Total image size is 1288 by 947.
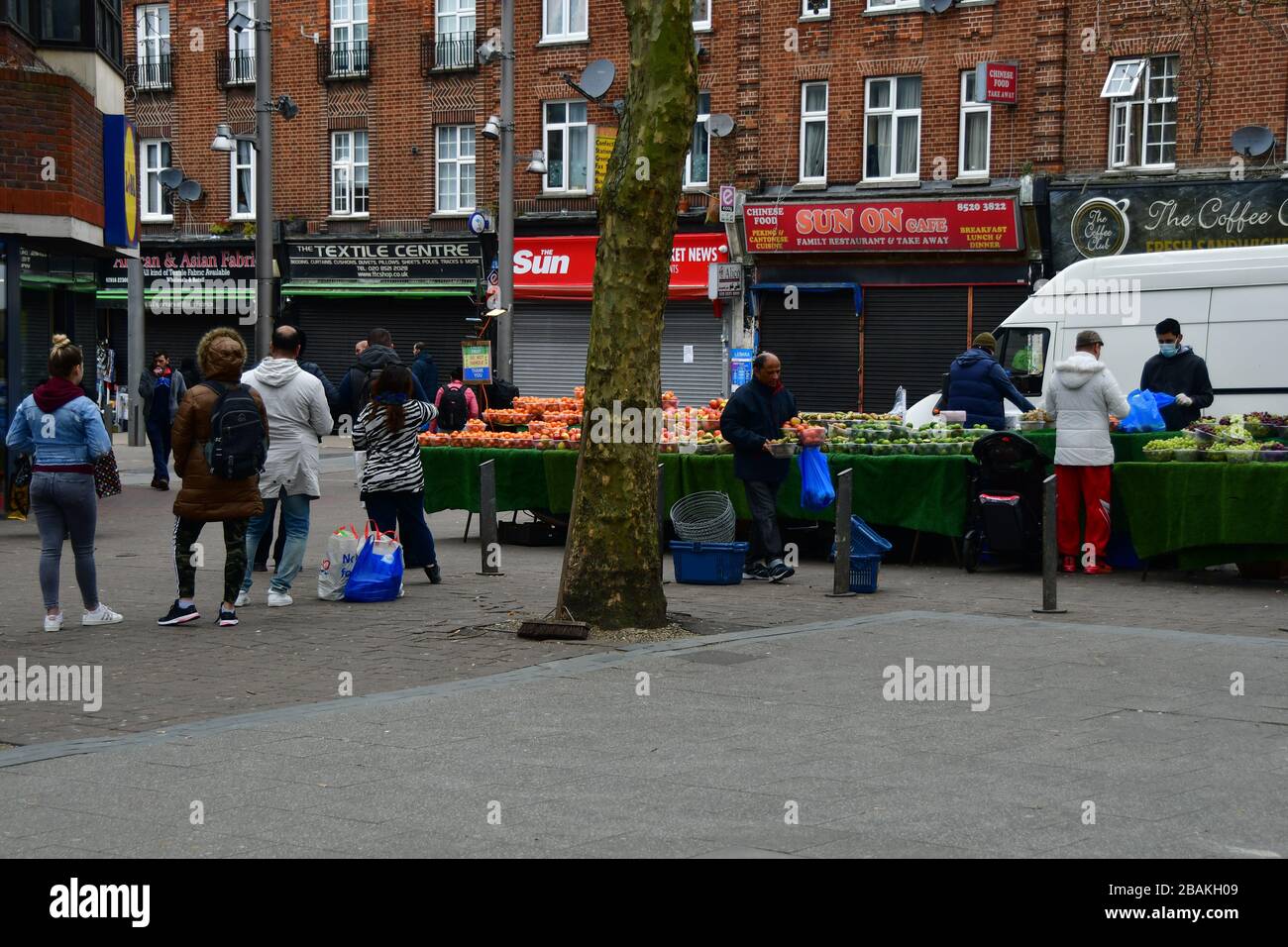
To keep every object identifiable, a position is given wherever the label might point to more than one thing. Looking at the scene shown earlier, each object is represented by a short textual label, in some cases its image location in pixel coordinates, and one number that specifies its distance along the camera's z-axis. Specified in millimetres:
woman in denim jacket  11188
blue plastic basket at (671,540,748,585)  14203
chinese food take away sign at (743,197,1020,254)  30672
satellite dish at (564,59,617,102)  33656
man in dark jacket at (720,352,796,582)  14305
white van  19719
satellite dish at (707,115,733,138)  33750
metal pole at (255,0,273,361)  23259
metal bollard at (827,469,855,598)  13234
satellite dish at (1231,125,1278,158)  27453
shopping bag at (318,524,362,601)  12844
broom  10906
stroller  14664
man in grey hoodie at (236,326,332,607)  12531
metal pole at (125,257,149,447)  32125
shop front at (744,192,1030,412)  31172
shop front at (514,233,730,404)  34969
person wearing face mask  17375
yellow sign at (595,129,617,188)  33875
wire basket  14797
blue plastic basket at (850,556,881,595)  13578
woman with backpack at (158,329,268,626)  11102
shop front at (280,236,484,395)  37812
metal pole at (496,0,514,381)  29766
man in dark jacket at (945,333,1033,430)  16797
